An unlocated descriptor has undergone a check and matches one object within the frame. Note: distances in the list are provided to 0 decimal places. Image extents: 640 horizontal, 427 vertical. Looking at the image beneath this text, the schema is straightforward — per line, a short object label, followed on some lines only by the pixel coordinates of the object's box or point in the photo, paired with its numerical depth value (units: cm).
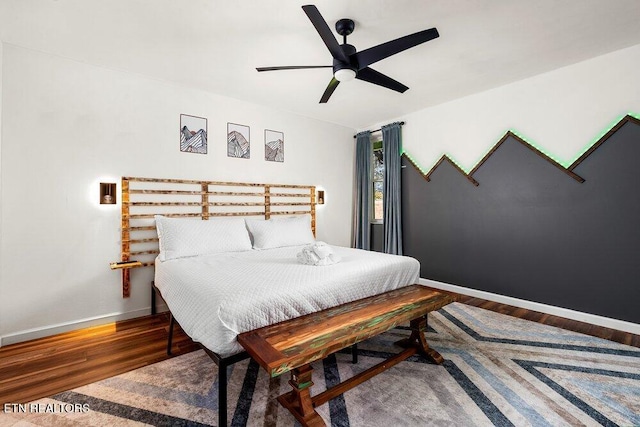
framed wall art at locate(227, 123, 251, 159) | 370
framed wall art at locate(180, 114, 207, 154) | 334
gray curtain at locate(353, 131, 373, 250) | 493
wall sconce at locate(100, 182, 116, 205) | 286
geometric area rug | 158
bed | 164
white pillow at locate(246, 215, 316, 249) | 338
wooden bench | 142
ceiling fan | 186
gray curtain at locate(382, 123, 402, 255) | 446
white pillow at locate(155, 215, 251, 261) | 281
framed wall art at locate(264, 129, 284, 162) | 403
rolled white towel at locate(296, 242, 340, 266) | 243
